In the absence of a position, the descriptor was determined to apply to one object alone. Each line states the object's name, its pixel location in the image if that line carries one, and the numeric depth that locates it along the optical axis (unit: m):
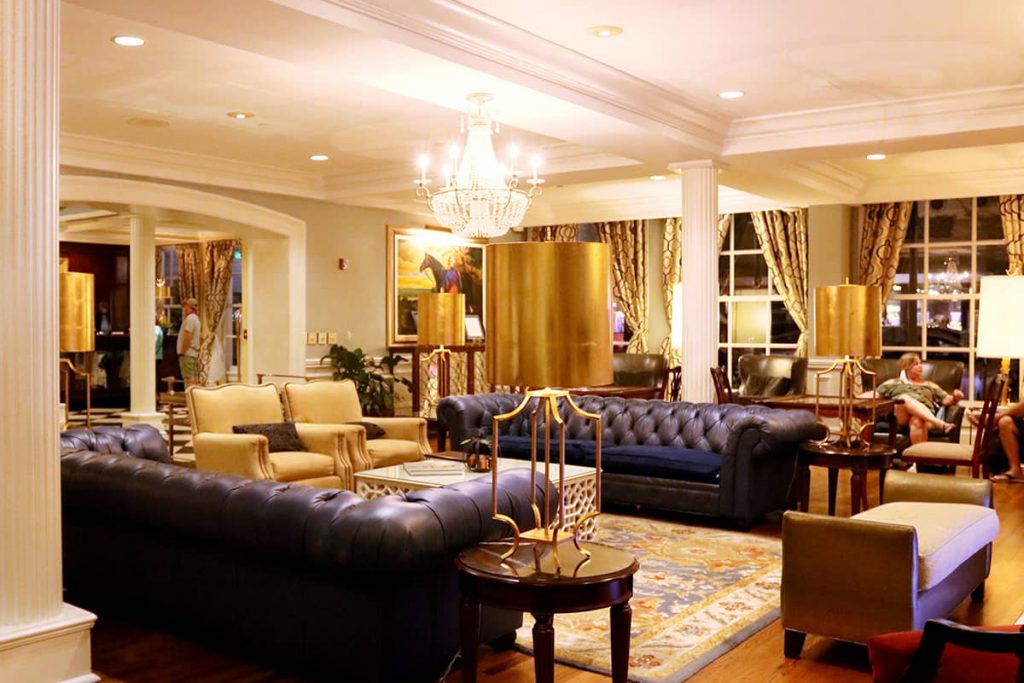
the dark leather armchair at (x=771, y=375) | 10.34
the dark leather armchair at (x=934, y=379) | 8.45
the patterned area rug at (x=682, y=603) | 3.90
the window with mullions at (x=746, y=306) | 11.76
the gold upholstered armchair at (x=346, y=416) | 7.17
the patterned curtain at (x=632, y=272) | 12.54
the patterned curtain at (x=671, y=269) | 12.21
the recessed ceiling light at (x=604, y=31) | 5.26
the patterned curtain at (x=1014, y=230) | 10.16
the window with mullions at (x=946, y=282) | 10.58
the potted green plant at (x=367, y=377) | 10.45
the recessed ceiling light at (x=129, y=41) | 5.44
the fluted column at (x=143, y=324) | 10.12
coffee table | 5.44
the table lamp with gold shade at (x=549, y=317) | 2.85
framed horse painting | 11.34
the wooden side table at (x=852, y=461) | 5.85
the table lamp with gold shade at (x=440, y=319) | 8.66
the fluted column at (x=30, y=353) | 2.82
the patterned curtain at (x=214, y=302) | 14.23
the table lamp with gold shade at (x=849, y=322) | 5.79
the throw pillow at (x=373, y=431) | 7.37
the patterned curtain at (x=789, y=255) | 11.34
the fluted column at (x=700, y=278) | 8.02
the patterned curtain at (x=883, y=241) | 10.89
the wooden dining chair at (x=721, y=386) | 8.23
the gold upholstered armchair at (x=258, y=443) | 6.11
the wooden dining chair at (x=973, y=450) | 6.79
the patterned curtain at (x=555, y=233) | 12.91
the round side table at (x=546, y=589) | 2.74
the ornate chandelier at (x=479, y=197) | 6.62
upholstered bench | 3.66
